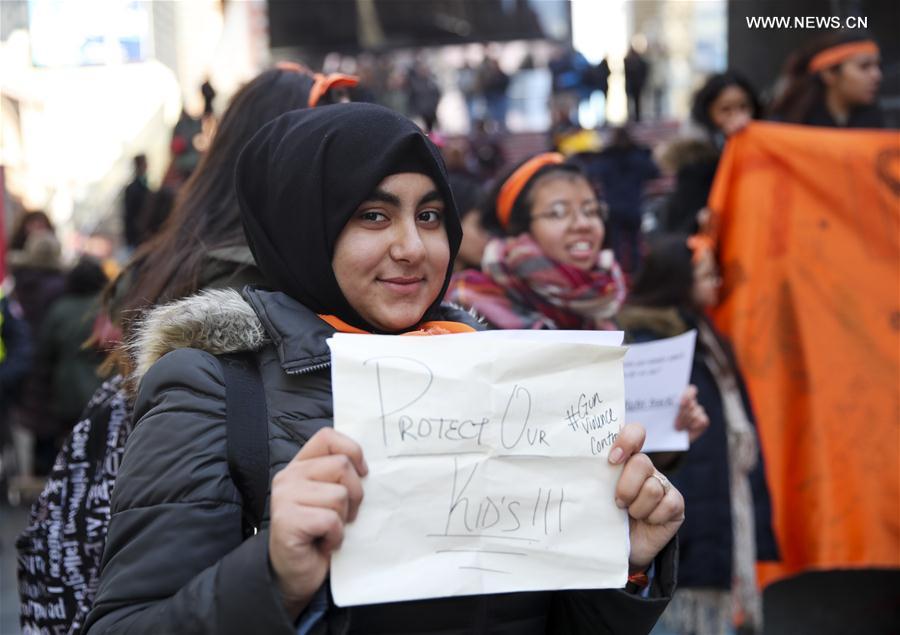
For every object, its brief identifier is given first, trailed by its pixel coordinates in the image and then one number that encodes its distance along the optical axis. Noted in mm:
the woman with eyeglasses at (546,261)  3504
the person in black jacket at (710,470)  4438
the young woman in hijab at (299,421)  1577
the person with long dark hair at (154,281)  2521
